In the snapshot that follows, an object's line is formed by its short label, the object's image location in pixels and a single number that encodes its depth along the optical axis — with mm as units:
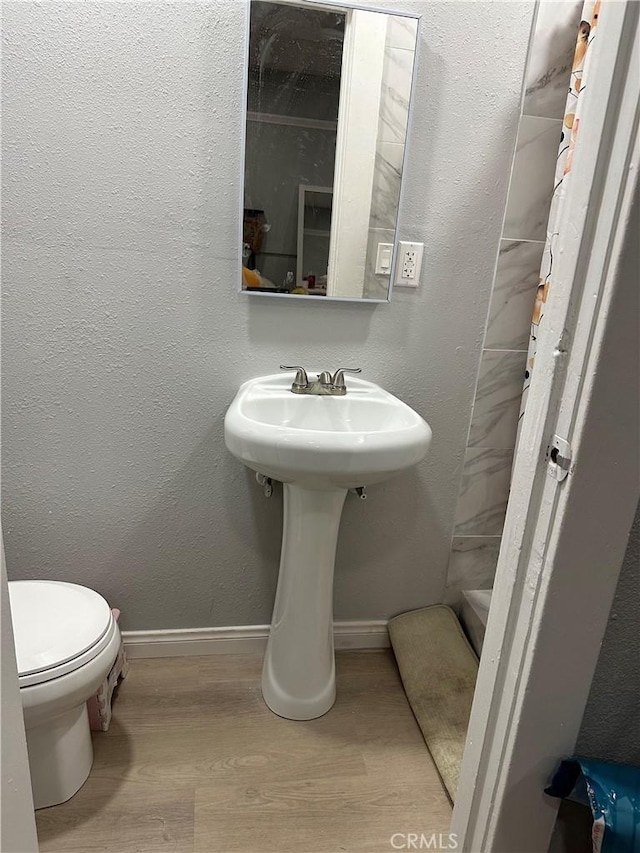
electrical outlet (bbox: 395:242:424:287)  1384
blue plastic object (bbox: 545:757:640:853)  574
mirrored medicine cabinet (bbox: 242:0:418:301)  1228
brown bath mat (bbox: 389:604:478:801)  1308
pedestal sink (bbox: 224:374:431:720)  1152
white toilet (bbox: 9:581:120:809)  1015
